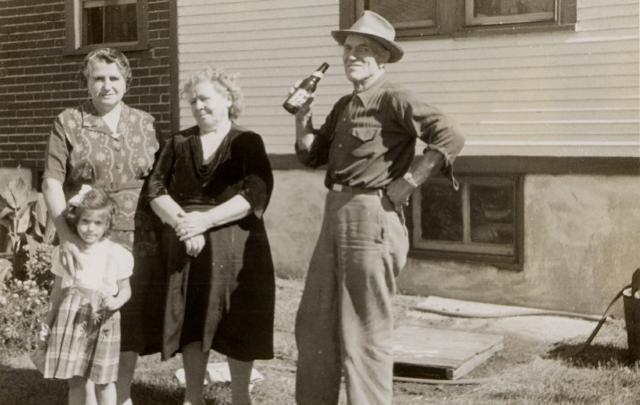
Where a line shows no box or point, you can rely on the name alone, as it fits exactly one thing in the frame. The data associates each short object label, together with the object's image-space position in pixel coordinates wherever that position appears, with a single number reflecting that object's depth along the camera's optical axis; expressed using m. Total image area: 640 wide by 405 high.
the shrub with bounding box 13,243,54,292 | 6.88
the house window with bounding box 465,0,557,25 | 7.67
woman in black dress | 4.26
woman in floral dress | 4.30
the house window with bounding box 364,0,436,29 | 8.21
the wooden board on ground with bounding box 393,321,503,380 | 5.74
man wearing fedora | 4.13
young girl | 4.08
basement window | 8.11
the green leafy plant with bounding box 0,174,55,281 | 7.10
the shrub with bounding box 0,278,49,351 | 6.14
